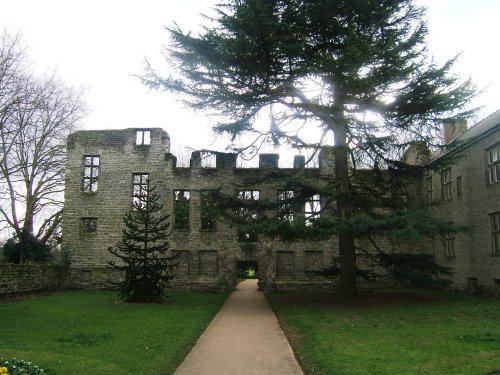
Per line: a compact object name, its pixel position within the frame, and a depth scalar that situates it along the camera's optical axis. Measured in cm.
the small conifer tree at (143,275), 1969
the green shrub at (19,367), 656
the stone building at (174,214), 2745
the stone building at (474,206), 1977
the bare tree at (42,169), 2842
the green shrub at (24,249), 2769
